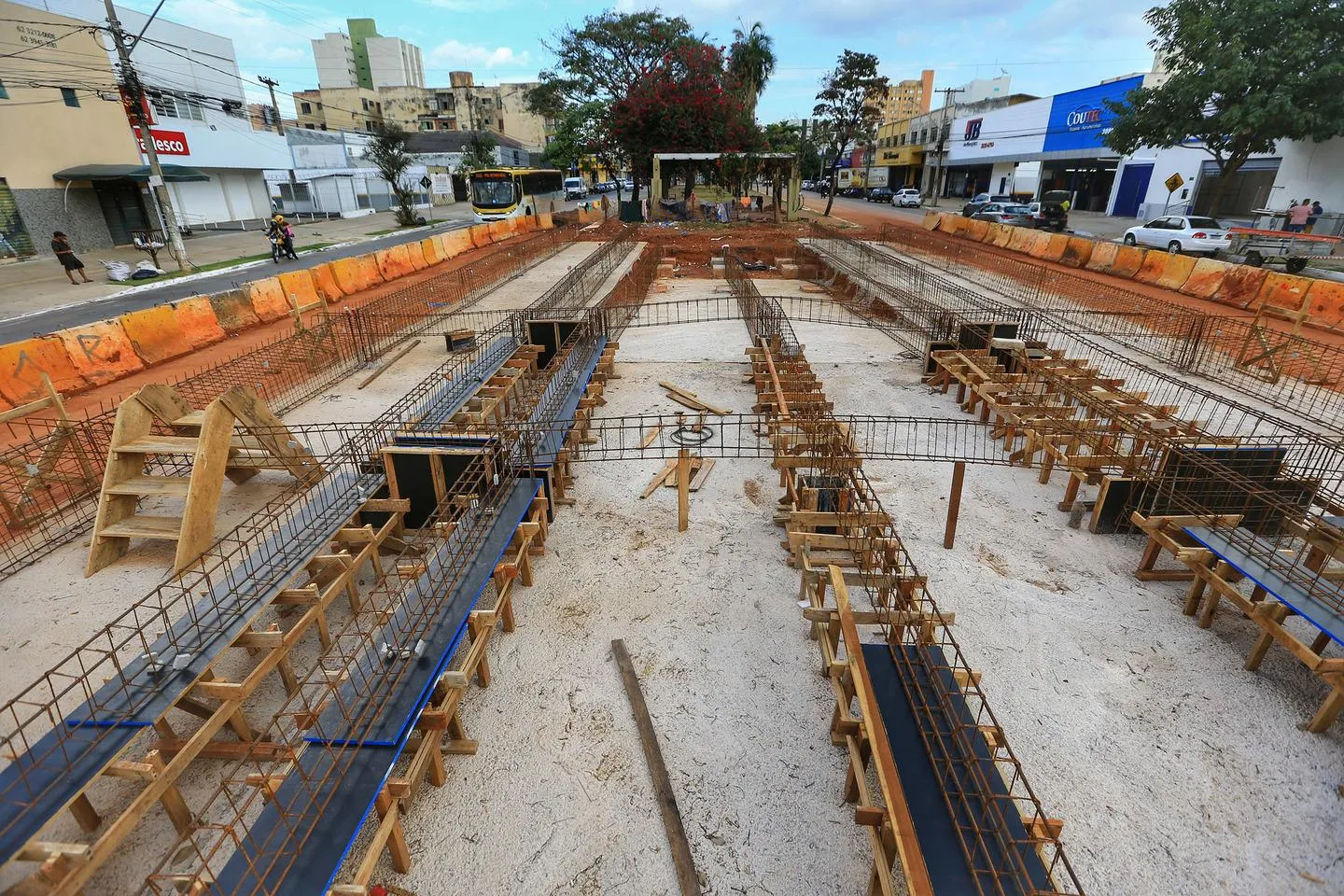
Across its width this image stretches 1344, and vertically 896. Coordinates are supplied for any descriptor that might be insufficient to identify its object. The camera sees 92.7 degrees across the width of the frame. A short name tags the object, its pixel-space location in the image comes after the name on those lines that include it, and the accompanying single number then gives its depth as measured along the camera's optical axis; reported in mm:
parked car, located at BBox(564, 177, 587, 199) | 67188
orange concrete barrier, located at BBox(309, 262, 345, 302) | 20297
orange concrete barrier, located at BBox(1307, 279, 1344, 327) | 15633
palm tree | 53375
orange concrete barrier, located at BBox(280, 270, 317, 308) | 18797
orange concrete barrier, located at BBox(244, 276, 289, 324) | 17516
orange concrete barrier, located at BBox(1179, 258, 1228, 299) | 19125
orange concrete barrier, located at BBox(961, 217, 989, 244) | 31859
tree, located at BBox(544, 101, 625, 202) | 41500
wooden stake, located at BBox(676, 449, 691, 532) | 7555
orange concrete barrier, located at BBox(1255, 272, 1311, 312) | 16562
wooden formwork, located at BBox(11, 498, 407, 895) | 3430
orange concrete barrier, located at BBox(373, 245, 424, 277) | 24281
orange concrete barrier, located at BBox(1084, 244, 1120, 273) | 23578
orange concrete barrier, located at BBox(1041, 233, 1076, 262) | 26109
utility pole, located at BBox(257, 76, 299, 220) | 42706
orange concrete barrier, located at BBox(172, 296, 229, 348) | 15336
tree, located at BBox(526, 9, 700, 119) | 44594
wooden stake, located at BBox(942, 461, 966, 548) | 7156
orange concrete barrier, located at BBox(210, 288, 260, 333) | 16391
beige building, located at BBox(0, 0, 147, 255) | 25234
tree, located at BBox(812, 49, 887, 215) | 41531
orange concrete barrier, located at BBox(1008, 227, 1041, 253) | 27997
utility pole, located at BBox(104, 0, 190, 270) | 20422
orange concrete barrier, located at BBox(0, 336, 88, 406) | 11453
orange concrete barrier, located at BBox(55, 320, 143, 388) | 12812
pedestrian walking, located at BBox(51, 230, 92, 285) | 21703
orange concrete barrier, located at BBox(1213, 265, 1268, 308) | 17859
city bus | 39031
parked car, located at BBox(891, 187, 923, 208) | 55781
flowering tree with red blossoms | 38438
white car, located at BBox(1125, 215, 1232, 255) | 23984
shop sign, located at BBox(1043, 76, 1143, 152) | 39406
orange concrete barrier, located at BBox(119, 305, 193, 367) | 14094
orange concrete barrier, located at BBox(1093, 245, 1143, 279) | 22497
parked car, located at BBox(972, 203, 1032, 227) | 38938
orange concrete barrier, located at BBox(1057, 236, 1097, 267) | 24766
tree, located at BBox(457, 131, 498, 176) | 55875
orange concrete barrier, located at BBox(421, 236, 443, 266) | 27453
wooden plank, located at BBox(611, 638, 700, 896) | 4137
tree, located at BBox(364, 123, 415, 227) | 40938
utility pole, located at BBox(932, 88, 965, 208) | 63112
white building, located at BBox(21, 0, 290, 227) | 35688
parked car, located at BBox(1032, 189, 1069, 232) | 35000
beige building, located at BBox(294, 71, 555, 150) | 88188
